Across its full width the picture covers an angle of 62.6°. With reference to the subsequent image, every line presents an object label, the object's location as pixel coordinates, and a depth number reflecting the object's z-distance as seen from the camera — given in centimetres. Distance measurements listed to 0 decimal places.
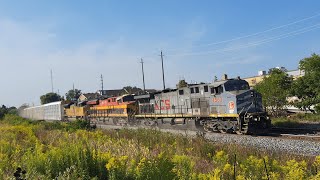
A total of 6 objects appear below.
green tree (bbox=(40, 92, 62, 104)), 8419
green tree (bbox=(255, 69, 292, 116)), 2214
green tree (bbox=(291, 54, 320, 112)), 2040
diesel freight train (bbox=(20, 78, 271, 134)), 1426
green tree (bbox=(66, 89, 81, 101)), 8898
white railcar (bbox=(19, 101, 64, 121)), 3978
